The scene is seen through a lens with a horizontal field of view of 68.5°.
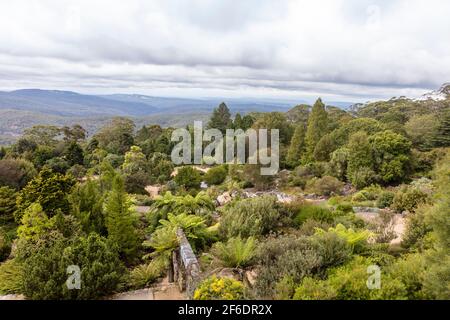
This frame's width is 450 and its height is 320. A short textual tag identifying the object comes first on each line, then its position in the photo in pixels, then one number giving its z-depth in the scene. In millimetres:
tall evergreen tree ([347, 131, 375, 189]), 19234
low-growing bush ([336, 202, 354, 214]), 11870
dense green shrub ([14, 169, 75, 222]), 10867
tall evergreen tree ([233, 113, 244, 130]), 36938
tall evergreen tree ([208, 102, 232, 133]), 40688
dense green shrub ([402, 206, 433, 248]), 7098
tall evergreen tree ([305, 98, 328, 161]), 26984
